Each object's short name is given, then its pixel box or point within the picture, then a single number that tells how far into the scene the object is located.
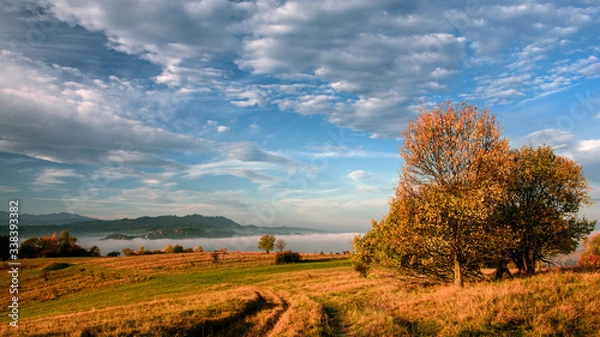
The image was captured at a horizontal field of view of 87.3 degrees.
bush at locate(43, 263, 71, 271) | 70.20
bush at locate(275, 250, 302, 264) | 76.00
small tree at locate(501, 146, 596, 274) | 22.39
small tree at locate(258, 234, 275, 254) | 101.95
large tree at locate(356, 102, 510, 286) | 20.33
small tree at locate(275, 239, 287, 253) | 100.26
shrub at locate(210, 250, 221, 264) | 75.96
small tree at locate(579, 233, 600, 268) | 57.55
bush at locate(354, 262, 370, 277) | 34.98
